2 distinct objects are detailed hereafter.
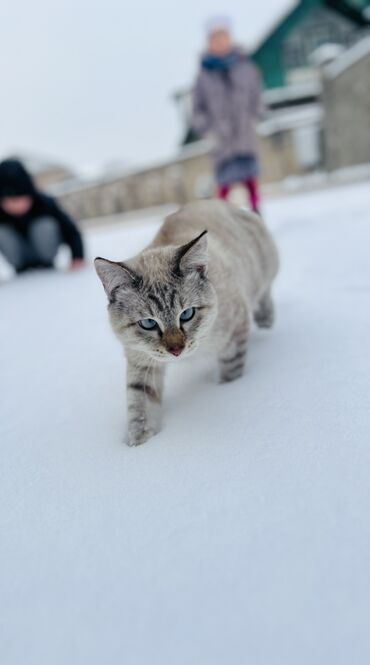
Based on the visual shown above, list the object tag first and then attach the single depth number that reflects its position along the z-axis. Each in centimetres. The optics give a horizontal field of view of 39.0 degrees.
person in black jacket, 138
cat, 50
